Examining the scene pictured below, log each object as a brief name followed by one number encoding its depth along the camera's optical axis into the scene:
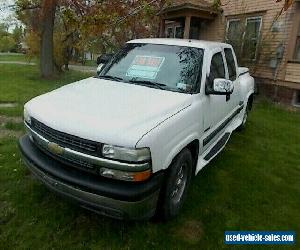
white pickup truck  2.08
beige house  8.66
